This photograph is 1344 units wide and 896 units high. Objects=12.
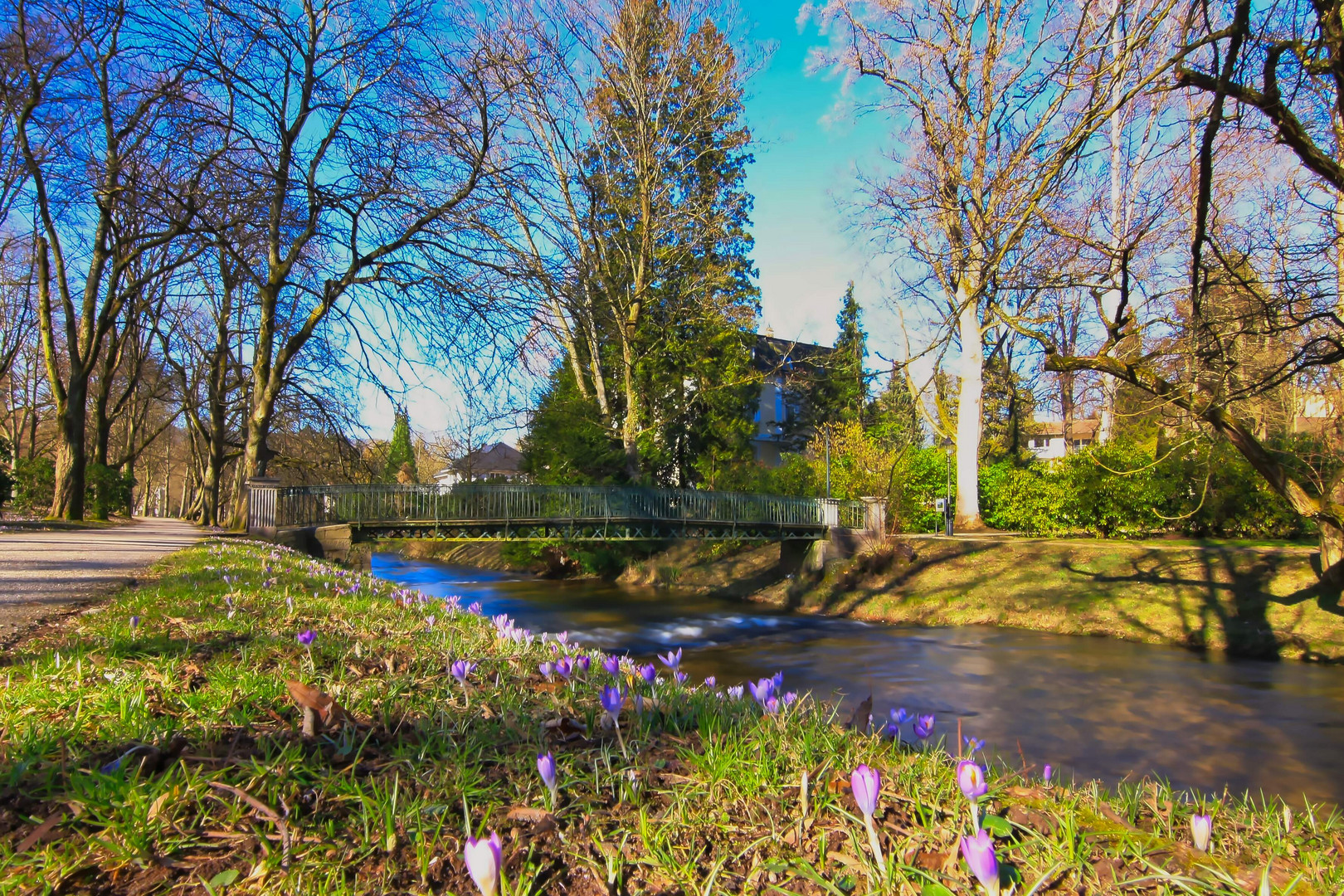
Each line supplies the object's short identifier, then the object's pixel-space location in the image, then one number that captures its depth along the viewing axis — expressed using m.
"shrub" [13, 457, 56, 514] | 28.86
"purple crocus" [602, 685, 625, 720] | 1.85
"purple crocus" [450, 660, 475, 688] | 2.34
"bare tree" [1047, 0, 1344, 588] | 4.83
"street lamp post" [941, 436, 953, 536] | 23.66
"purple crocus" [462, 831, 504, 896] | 1.07
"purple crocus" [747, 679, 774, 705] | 2.24
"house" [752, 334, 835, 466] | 44.84
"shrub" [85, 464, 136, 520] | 24.02
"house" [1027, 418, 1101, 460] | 42.44
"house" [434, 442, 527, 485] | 43.22
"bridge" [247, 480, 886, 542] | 17.34
